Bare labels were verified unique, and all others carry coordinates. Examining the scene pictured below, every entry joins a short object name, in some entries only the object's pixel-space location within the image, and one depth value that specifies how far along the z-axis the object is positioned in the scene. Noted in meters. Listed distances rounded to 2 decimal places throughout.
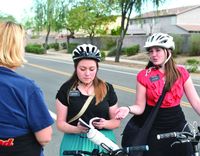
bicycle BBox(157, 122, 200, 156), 1.90
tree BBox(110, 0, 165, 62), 20.12
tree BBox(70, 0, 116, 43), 32.27
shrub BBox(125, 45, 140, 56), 28.16
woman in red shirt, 2.35
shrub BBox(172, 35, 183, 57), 25.46
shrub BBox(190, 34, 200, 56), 24.23
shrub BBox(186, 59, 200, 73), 14.76
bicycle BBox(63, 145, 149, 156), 1.59
